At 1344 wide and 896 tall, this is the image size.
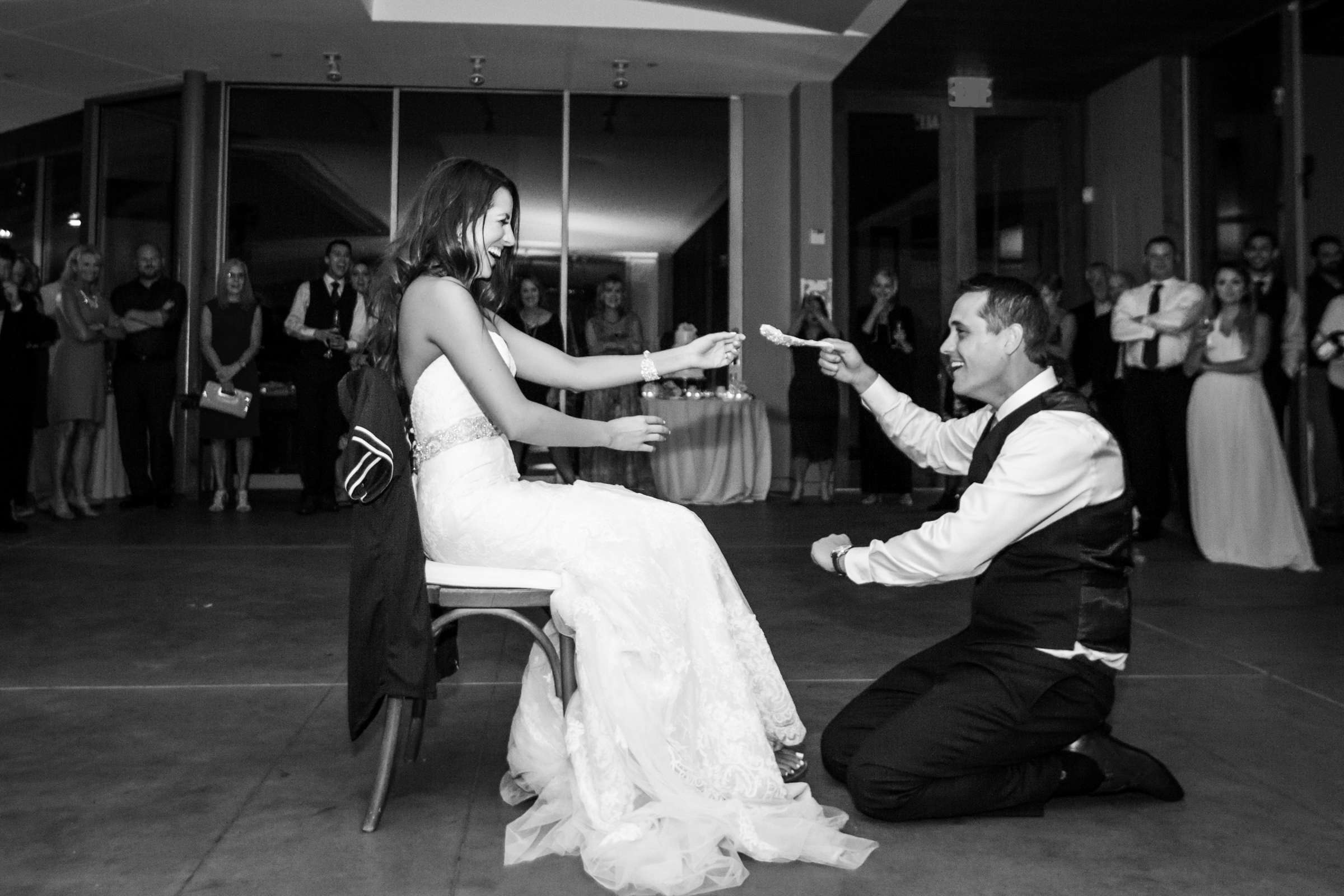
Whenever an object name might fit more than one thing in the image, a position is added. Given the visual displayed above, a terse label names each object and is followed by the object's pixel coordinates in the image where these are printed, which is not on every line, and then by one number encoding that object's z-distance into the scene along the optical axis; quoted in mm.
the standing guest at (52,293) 7789
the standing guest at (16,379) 6969
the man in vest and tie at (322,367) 8227
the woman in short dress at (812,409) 8922
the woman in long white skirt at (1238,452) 5852
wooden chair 2445
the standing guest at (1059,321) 7941
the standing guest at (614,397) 8461
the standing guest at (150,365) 8203
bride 2266
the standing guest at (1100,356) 7315
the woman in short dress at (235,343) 8297
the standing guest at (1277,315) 6535
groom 2463
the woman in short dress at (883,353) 9078
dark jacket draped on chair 2400
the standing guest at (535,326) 8141
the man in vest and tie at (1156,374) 6484
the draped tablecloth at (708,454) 8734
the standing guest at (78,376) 7758
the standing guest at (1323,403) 7039
